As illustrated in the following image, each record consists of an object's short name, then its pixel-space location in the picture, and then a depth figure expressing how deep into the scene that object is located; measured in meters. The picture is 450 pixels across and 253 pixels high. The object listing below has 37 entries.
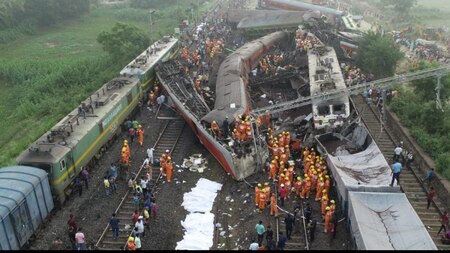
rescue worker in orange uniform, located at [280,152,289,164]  18.21
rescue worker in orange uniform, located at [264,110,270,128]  22.62
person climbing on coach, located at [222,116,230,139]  18.88
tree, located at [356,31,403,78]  29.91
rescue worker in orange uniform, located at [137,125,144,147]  21.44
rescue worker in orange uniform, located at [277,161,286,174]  17.94
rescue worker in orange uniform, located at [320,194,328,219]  15.18
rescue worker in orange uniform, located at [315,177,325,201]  16.28
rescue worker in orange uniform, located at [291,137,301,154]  20.06
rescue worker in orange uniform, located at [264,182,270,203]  15.94
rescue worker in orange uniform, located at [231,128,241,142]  18.34
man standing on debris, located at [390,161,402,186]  15.32
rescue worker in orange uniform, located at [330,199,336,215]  14.32
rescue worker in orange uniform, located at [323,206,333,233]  14.39
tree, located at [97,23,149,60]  35.50
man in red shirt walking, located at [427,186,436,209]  16.02
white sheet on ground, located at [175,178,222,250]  14.56
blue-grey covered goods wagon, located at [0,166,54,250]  13.26
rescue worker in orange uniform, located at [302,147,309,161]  18.41
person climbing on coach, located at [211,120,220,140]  18.94
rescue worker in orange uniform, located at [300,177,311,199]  16.43
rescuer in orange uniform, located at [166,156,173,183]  18.33
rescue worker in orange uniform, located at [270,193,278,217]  15.60
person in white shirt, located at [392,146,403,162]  18.80
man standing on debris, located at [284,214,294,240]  14.47
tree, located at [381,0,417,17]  54.25
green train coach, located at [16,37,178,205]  16.22
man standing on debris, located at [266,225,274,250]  13.92
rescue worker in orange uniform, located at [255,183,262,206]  16.12
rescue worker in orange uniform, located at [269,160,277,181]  17.78
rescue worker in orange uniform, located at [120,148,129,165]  18.81
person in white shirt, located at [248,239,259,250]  13.38
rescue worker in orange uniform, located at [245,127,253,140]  18.56
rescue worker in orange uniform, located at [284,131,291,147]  19.70
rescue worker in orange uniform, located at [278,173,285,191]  16.44
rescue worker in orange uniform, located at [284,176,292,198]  16.39
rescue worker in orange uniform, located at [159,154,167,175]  18.60
